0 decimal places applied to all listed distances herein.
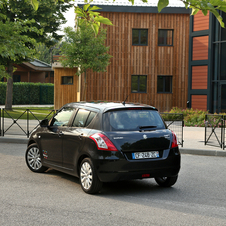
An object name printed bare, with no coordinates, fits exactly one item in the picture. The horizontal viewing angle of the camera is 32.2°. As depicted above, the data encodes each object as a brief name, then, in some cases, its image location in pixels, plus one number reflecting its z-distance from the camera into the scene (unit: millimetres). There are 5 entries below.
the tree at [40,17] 27891
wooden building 27219
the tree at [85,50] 24422
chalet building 48659
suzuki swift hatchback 6324
